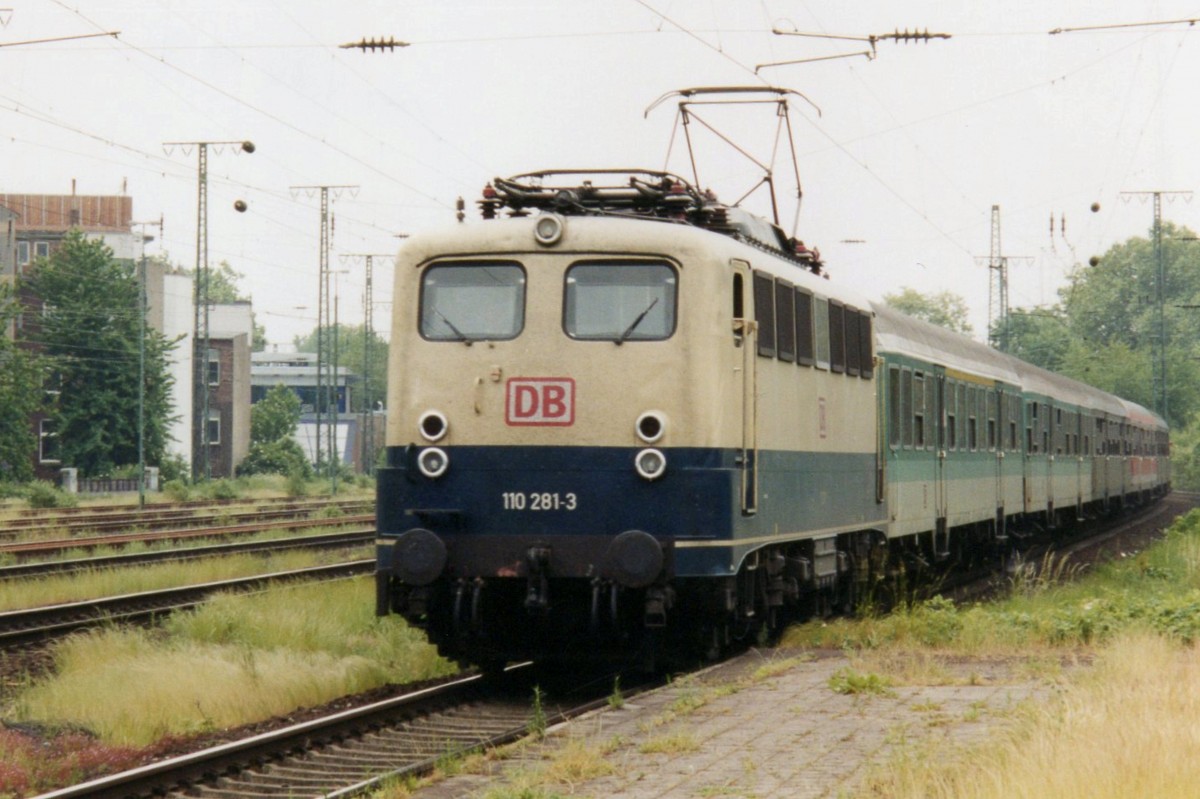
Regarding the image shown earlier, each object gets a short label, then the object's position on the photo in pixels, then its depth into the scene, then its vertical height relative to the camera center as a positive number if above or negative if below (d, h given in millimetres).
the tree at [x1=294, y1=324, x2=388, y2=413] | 125312 +9711
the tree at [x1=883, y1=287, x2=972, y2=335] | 164375 +15378
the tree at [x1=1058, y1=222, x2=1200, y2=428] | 125938 +13306
